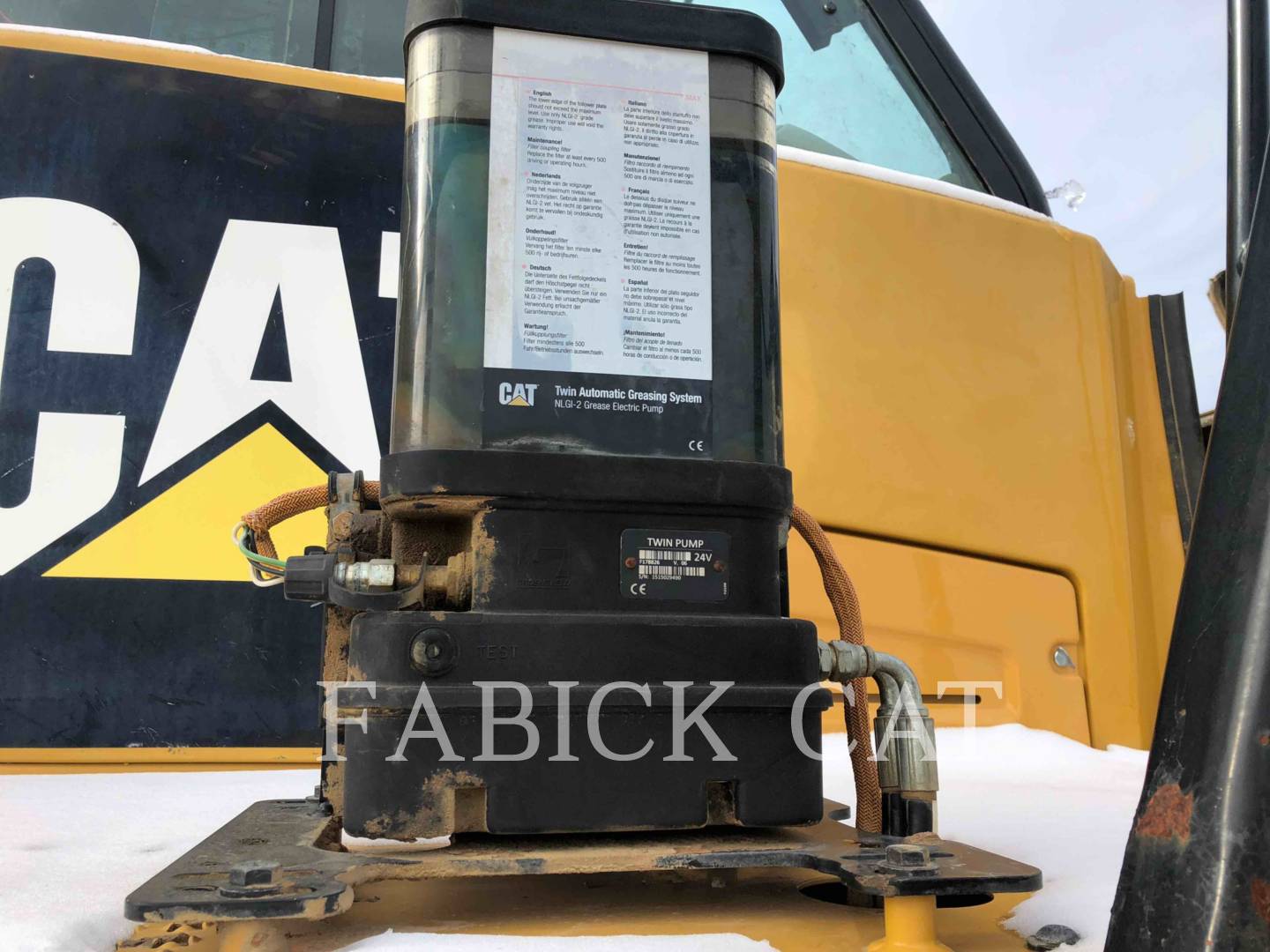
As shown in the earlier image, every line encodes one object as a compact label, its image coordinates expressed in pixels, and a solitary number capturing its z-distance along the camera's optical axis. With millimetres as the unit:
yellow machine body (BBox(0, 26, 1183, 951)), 1642
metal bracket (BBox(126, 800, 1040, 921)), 641
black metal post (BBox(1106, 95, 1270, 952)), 549
